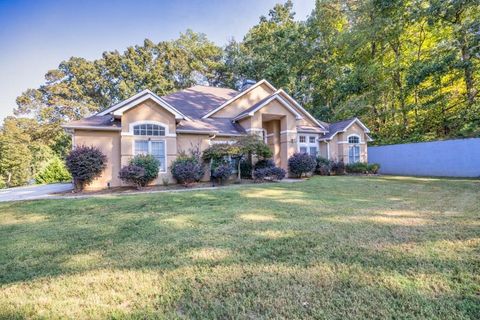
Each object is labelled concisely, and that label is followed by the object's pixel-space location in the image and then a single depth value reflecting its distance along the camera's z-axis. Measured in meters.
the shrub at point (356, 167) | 19.23
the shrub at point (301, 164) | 16.69
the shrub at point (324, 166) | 18.62
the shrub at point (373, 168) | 19.40
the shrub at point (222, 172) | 13.99
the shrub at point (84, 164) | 12.08
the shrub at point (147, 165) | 12.77
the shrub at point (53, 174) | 23.17
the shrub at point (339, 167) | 19.23
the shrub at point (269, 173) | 14.84
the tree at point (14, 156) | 28.16
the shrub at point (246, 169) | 16.28
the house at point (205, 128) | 13.20
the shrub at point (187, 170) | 13.36
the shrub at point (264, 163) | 15.95
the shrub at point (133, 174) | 12.27
